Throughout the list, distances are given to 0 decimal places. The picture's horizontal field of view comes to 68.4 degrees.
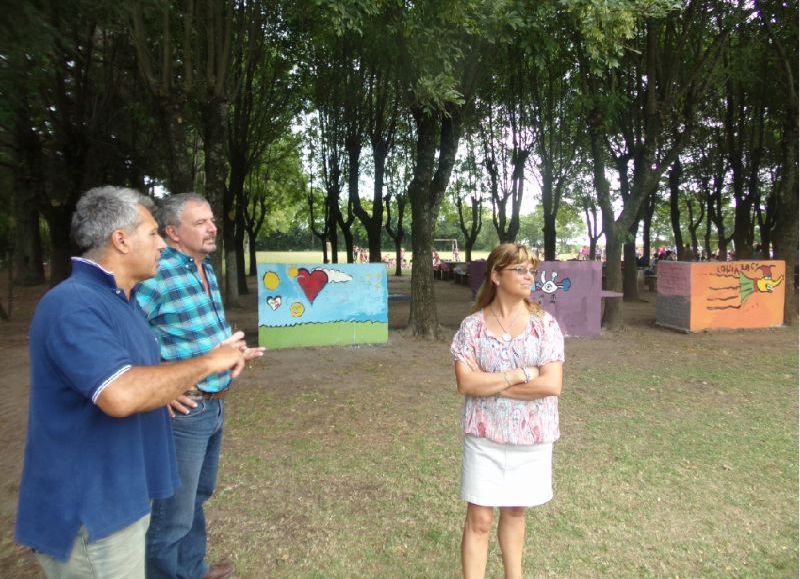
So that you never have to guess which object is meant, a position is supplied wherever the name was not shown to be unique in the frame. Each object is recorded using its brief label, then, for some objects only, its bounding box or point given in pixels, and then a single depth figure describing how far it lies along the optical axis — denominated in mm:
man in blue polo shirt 1675
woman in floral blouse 2615
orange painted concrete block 12031
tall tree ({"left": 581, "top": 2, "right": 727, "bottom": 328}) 11547
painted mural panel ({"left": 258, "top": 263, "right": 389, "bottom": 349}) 9992
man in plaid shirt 2496
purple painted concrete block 11680
